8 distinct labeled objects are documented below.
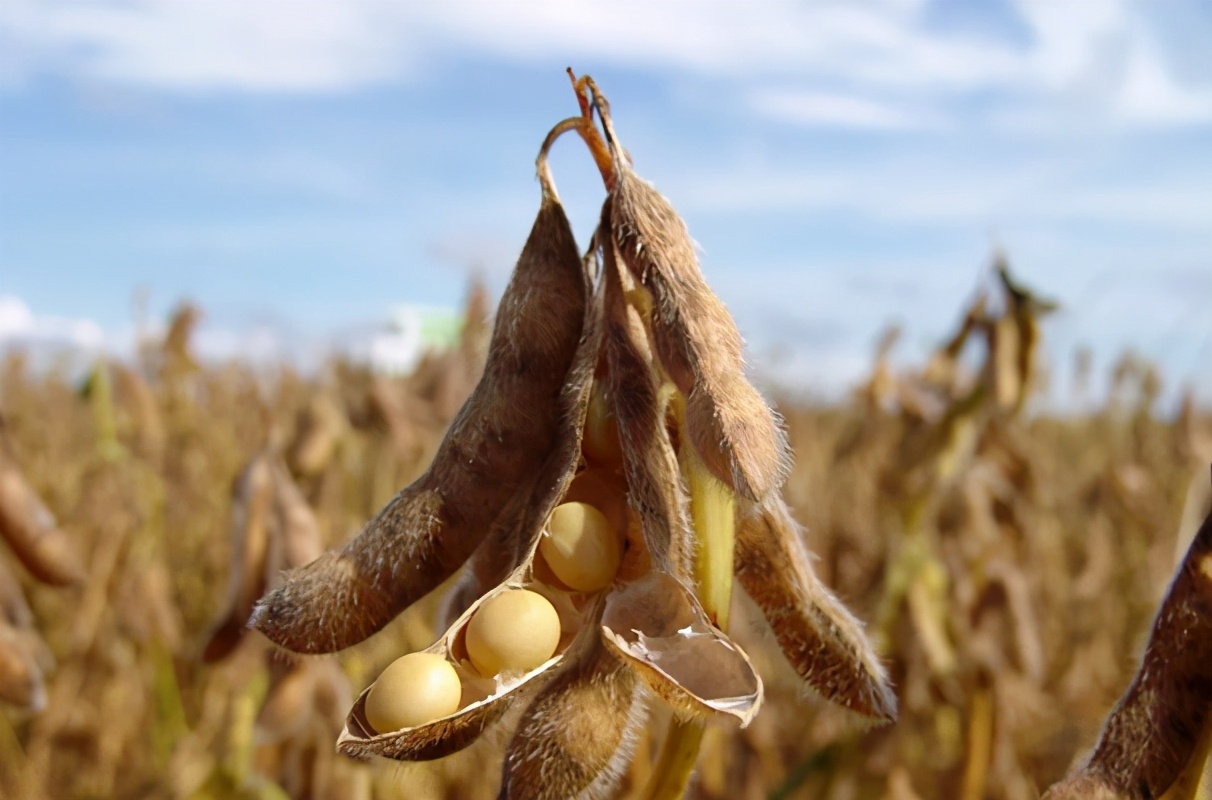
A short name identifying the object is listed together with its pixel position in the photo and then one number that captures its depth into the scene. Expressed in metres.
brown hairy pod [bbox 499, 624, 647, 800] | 0.13
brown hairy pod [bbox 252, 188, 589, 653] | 0.15
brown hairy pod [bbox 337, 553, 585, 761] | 0.13
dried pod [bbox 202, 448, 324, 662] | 0.23
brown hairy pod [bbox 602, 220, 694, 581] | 0.14
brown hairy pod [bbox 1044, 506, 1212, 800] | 0.13
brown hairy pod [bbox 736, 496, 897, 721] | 0.15
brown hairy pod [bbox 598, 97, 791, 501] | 0.13
